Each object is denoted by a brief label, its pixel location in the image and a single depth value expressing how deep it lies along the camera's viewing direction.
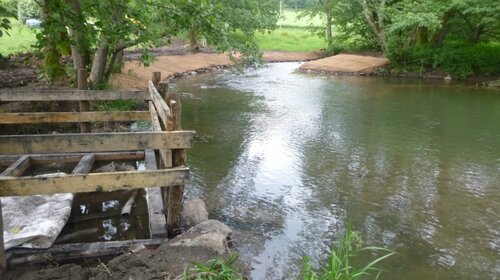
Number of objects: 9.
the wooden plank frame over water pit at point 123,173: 4.33
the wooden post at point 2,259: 4.04
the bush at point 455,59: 25.91
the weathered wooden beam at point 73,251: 4.43
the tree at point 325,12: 35.88
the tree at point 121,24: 4.75
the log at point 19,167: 6.07
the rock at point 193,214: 5.66
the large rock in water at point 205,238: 4.62
